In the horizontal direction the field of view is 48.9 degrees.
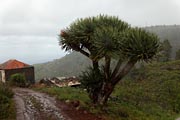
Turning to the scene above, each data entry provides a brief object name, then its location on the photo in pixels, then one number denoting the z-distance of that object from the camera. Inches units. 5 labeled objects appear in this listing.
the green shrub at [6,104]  327.4
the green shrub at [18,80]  674.9
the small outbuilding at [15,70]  753.7
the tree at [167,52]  1417.7
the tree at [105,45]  375.7
